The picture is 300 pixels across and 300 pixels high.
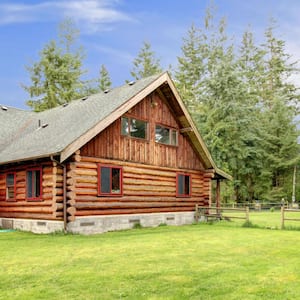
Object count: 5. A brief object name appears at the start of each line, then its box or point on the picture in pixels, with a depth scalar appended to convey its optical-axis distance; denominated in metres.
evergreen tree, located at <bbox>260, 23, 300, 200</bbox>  44.53
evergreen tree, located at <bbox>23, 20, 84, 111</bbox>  41.47
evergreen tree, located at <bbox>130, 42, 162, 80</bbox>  52.81
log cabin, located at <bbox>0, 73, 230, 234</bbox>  15.08
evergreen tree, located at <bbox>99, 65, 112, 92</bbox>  52.13
